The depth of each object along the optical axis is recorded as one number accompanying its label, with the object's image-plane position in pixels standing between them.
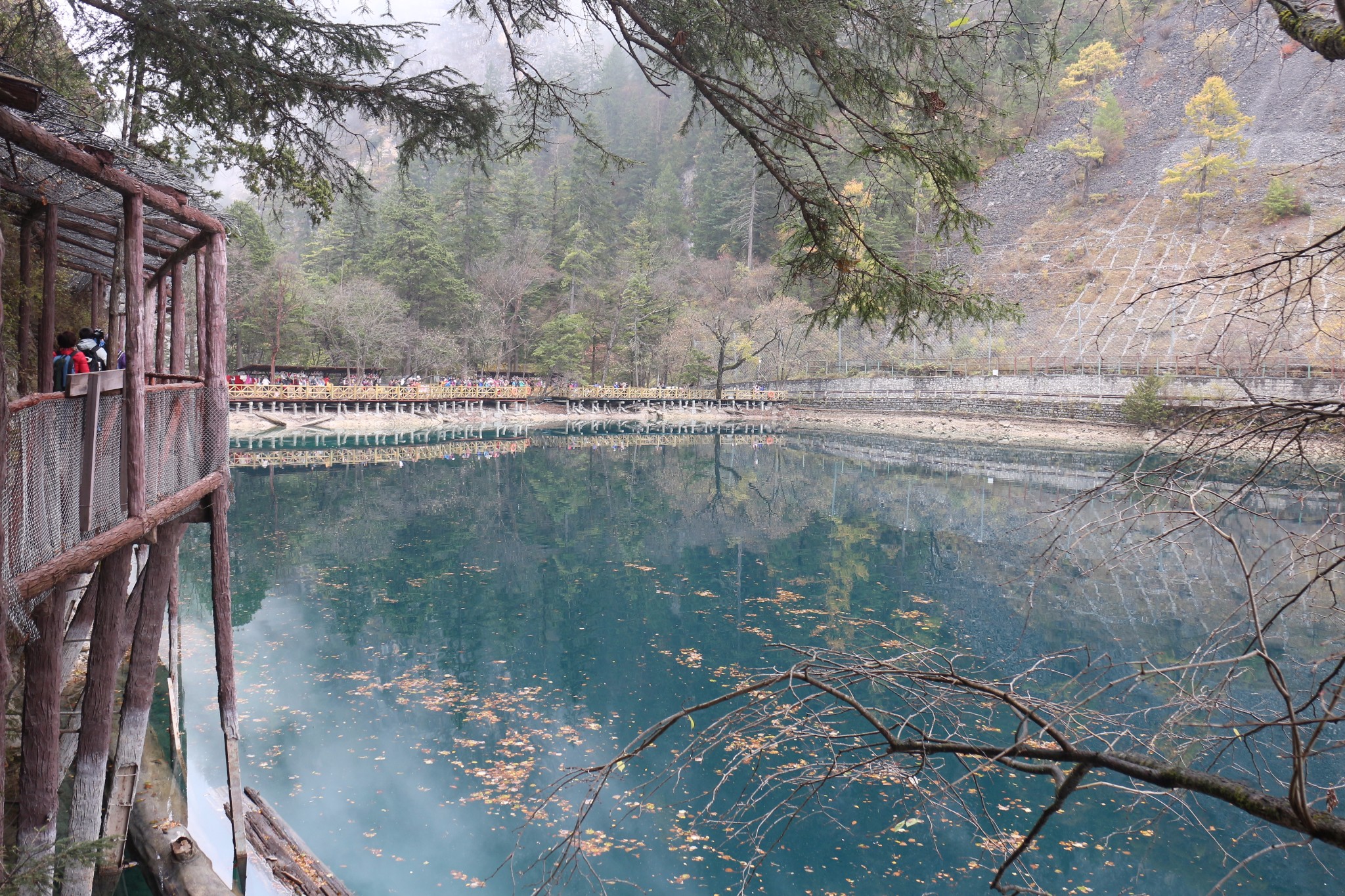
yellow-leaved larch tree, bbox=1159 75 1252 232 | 45.34
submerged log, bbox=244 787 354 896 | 5.91
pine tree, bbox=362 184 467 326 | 45.34
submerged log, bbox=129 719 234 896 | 5.30
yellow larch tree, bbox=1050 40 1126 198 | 54.50
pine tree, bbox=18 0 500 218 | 5.95
